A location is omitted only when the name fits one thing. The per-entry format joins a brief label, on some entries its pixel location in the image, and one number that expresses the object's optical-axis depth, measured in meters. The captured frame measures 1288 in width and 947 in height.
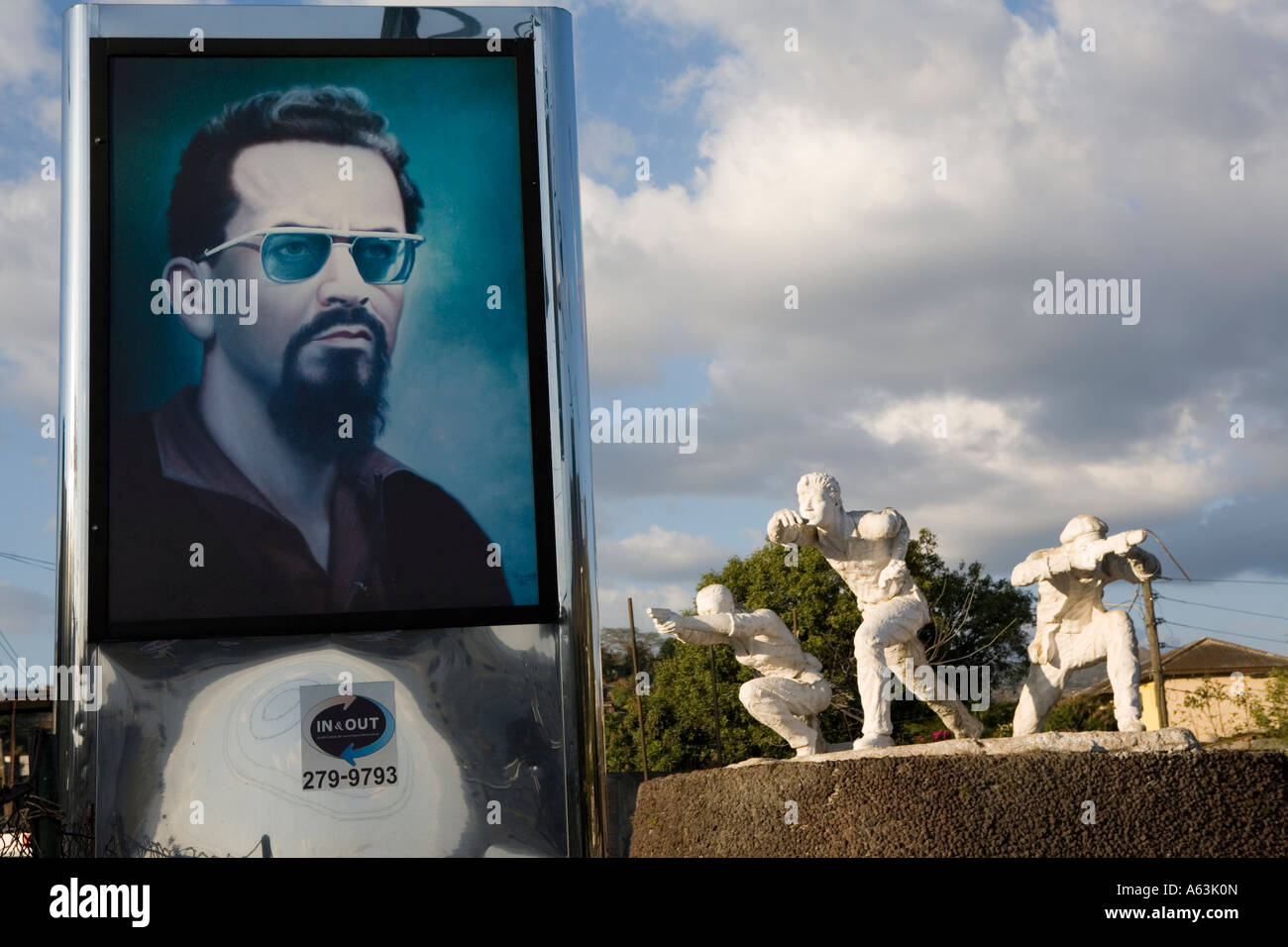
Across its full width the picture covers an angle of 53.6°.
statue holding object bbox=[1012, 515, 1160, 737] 7.73
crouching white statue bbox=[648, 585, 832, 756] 8.93
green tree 26.19
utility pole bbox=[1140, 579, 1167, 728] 12.54
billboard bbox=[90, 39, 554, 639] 4.88
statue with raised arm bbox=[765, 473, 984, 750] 8.35
